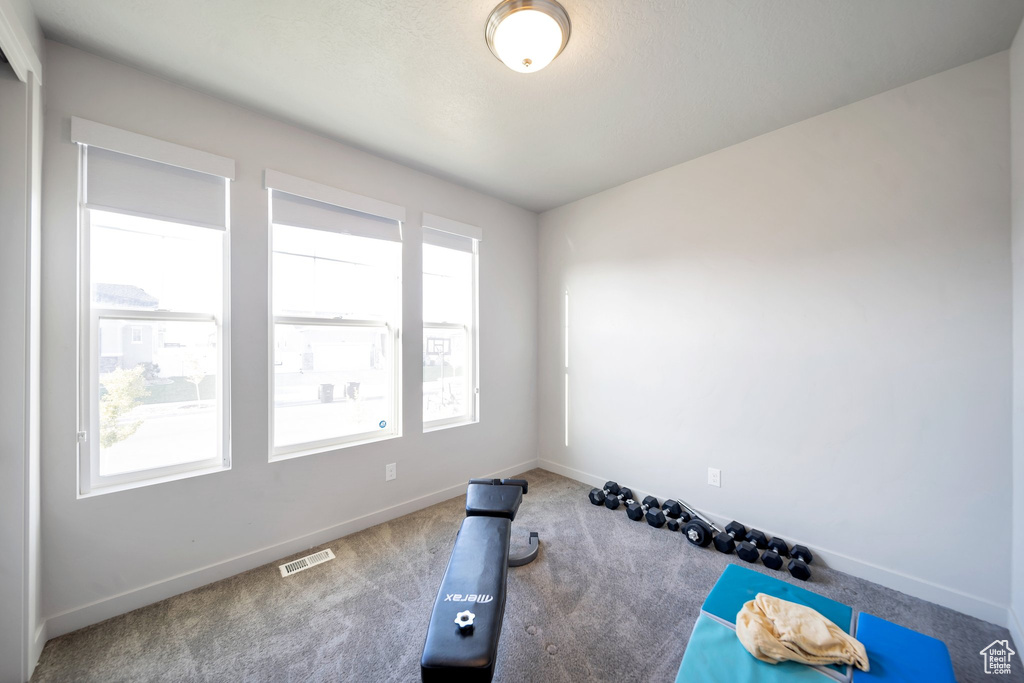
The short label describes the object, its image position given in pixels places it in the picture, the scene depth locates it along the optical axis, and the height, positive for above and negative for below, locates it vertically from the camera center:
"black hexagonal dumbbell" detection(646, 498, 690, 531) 2.85 -1.30
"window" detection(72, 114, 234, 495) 1.94 +0.16
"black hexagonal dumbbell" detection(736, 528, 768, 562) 2.39 -1.30
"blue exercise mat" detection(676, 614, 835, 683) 1.24 -1.08
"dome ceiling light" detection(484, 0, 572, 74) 1.60 +1.33
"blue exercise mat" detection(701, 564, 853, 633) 1.53 -1.08
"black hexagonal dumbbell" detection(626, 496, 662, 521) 2.96 -1.30
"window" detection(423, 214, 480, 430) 3.29 +0.15
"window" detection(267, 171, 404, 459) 2.54 +0.16
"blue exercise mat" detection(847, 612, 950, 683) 1.23 -1.06
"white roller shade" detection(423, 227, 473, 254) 3.26 +0.88
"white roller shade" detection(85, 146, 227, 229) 1.93 +0.80
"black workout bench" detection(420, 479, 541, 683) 1.15 -0.94
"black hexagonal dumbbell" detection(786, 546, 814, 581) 2.23 -1.31
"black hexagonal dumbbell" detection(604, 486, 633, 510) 3.16 -1.31
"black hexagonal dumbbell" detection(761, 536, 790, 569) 2.33 -1.31
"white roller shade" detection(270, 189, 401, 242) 2.50 +0.85
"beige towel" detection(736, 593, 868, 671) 1.28 -1.03
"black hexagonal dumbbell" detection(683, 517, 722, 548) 2.59 -1.30
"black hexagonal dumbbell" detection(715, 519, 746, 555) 2.49 -1.29
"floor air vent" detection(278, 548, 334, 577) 2.33 -1.38
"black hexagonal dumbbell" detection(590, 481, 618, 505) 3.21 -1.29
